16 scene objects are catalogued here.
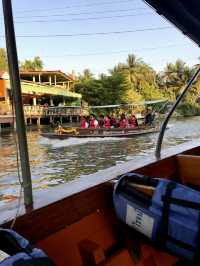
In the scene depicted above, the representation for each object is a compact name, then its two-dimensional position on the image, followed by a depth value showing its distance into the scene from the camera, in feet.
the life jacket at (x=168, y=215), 2.66
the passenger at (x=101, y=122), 39.80
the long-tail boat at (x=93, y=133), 36.13
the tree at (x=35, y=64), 91.04
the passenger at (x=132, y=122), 38.93
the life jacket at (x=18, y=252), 1.89
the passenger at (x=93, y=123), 38.66
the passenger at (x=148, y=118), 42.16
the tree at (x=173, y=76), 94.18
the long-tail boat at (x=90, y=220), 2.66
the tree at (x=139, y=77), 88.80
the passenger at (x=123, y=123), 38.55
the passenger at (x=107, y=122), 38.72
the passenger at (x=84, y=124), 38.35
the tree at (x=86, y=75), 89.48
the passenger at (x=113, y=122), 38.96
